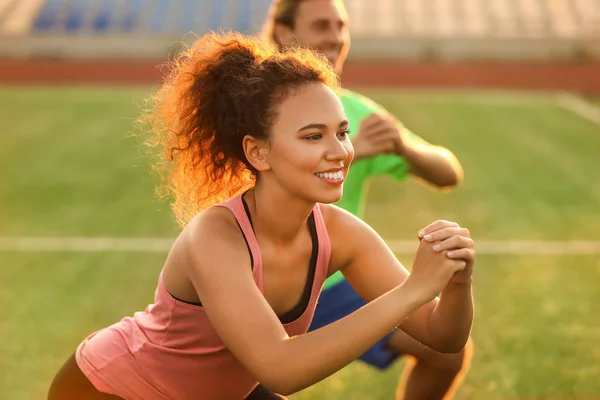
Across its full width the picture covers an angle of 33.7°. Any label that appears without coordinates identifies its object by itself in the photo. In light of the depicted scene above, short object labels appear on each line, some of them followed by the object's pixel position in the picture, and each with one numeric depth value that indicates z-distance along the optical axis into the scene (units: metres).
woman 2.45
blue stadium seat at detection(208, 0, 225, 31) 37.97
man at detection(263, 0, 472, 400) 3.62
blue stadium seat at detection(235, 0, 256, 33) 37.12
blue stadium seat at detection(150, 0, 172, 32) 37.25
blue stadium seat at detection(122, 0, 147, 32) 37.12
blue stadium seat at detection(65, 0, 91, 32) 35.41
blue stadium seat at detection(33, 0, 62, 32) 34.94
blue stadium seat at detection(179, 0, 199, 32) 37.49
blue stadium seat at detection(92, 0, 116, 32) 36.12
